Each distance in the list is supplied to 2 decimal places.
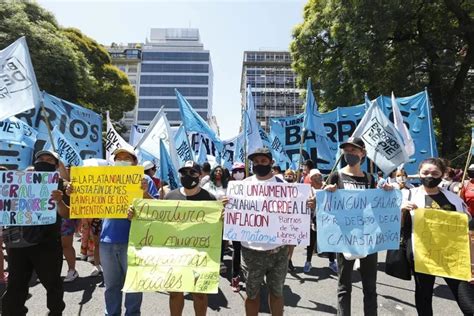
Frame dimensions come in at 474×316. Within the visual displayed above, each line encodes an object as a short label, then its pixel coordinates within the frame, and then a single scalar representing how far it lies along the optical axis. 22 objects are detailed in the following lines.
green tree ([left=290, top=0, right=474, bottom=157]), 14.48
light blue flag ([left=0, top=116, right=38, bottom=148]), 6.42
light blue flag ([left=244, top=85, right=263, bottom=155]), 6.91
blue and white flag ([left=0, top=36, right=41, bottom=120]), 4.20
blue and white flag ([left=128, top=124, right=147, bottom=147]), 11.07
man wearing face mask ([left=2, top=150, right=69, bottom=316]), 3.46
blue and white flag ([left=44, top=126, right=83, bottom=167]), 5.72
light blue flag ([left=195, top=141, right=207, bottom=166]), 9.48
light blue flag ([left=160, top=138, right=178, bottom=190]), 4.88
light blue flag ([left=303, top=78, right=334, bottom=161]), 6.48
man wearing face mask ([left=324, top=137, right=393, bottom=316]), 3.48
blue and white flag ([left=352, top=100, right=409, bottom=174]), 4.72
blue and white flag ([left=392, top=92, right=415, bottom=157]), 5.30
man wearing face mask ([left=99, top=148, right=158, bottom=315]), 3.49
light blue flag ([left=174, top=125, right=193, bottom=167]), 7.60
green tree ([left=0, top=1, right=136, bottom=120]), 14.64
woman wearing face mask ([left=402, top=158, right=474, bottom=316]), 3.36
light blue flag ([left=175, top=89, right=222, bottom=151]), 8.33
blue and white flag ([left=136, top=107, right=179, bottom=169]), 6.63
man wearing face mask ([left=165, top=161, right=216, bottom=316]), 3.62
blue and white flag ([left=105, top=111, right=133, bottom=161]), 6.60
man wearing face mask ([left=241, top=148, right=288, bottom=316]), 3.44
